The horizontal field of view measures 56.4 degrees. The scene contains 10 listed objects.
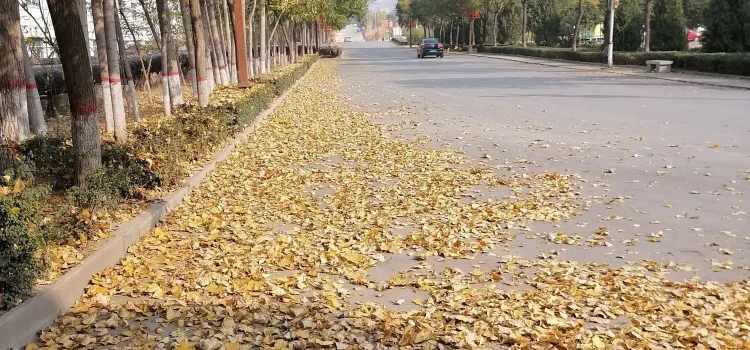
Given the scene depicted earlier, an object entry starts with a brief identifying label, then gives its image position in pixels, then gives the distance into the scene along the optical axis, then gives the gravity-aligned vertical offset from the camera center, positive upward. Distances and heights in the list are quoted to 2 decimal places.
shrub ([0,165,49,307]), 4.18 -1.09
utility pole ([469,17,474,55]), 66.56 +1.54
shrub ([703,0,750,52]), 28.78 +0.69
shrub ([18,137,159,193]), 6.98 -1.00
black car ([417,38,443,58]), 55.16 +0.34
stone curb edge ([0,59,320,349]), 4.05 -1.47
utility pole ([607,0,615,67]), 32.53 +0.51
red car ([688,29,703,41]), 73.41 +1.03
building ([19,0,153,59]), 15.32 +1.12
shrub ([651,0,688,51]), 36.00 +0.95
